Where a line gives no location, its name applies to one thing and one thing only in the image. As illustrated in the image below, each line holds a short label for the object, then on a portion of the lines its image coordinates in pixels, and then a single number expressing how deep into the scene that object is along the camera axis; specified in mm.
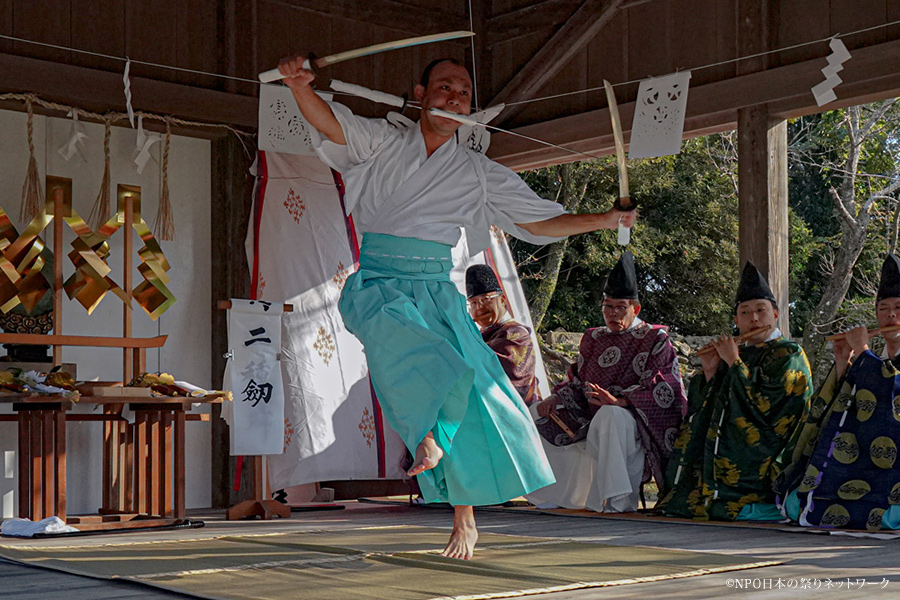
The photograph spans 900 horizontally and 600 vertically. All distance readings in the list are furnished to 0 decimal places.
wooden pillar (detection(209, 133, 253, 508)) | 5781
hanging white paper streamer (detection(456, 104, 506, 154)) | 6277
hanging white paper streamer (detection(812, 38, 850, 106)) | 4789
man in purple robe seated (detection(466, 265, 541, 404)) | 5457
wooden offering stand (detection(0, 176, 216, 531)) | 4332
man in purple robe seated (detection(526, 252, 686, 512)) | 4992
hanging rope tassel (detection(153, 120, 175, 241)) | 5424
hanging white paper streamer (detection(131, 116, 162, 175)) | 5480
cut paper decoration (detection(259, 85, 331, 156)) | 5738
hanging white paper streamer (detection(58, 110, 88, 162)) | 5328
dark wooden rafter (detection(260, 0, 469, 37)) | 6203
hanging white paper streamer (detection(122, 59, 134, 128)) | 5277
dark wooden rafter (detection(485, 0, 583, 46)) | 6211
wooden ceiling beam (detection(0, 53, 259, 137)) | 5090
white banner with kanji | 4914
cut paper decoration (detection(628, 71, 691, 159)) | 5379
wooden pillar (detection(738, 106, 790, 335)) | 5094
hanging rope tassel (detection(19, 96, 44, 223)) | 5066
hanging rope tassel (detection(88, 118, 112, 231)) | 5340
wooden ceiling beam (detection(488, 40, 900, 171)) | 4754
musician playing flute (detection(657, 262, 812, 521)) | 4438
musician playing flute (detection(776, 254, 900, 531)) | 3922
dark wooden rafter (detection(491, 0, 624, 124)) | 5961
